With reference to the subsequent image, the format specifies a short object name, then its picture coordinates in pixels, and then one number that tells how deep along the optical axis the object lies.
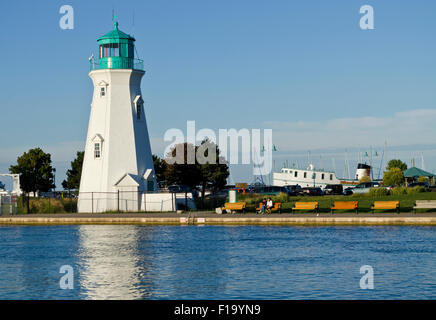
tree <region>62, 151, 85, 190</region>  88.25
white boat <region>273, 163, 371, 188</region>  107.19
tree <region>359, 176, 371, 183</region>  109.62
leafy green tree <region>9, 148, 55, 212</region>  78.62
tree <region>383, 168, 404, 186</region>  87.19
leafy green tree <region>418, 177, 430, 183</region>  91.91
